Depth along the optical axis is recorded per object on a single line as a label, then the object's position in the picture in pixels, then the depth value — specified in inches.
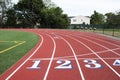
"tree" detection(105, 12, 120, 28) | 1056.9
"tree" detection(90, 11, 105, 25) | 1581.6
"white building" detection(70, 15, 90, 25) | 1791.6
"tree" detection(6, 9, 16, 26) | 1101.5
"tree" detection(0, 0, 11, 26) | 1197.1
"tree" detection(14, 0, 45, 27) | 1117.4
